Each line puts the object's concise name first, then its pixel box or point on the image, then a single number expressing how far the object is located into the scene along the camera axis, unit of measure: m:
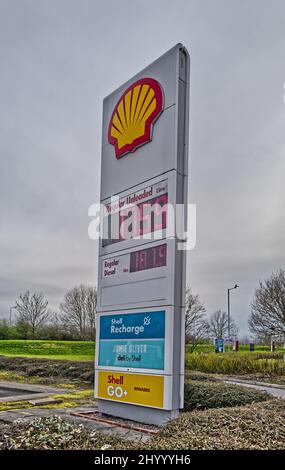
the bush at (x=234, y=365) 18.83
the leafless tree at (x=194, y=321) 30.66
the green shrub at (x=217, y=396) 9.00
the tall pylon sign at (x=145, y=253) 8.32
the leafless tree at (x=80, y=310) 42.03
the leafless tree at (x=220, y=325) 57.11
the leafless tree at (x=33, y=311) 46.31
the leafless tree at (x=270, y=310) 33.97
